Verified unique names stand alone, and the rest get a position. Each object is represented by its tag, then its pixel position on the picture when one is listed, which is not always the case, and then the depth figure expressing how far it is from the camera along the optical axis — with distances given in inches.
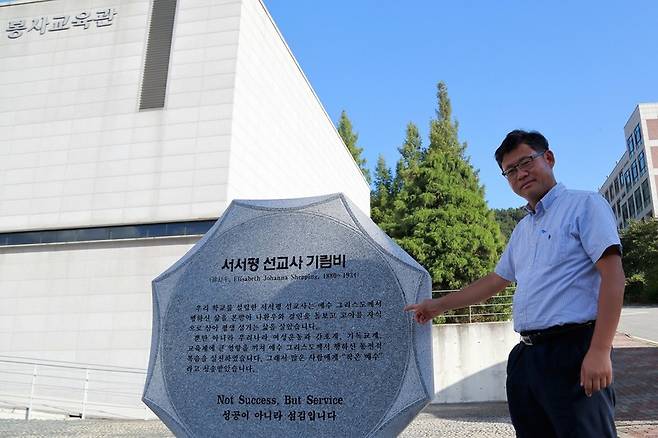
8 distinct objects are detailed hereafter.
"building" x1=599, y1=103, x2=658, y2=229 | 1310.3
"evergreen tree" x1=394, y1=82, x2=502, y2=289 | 486.0
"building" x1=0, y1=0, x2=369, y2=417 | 368.5
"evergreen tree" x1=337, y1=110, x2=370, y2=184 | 1060.5
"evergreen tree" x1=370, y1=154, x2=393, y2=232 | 911.0
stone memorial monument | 96.3
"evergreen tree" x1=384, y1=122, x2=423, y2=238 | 952.9
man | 66.4
